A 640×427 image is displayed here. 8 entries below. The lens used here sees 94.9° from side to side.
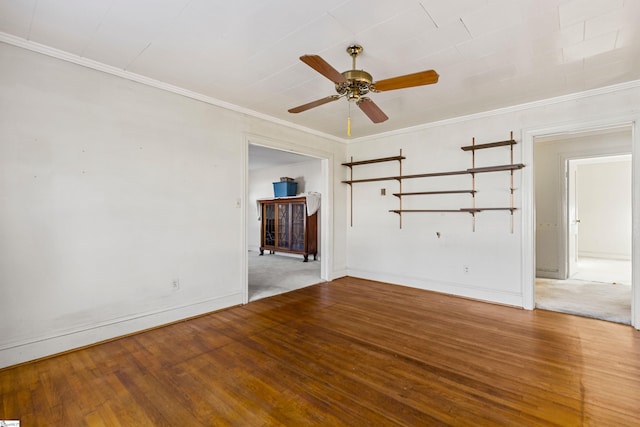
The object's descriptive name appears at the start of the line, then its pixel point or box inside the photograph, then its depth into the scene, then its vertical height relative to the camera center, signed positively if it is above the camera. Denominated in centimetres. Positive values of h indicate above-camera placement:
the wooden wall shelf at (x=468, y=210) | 376 +3
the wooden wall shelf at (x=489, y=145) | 364 +87
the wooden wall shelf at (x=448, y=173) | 365 +56
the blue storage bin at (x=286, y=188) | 740 +63
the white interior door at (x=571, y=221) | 518 -17
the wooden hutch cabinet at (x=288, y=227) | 702 -37
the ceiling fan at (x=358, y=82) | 196 +96
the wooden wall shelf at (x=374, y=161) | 470 +87
